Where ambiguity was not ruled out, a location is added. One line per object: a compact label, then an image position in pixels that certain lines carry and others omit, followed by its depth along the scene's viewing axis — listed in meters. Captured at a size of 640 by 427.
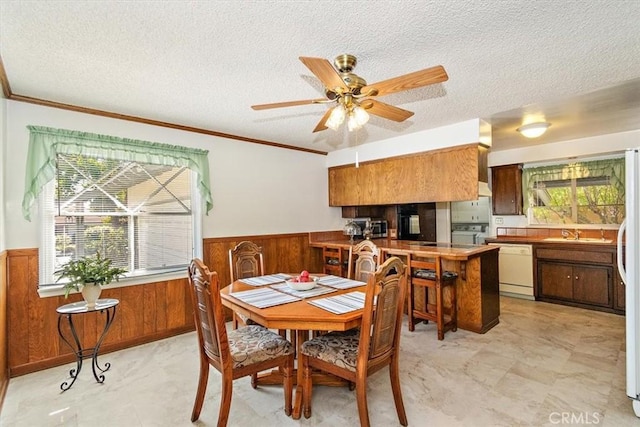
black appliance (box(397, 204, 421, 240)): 5.25
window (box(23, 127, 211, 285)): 2.78
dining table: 1.73
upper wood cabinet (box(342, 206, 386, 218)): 5.23
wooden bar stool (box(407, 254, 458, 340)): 3.27
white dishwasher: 4.55
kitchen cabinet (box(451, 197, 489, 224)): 5.75
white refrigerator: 2.00
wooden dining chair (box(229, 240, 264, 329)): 3.05
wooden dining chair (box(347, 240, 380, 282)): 2.81
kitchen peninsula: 3.37
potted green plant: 2.49
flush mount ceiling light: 3.47
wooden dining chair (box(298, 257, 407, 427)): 1.71
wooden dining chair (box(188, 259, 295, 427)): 1.72
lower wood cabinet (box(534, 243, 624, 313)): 3.93
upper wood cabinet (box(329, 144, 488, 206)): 3.48
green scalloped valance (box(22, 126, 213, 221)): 2.64
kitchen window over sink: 4.32
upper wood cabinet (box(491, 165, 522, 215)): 4.91
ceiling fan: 1.60
